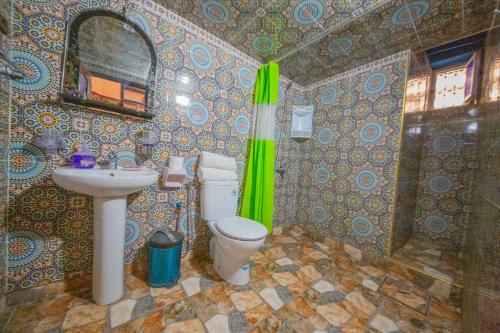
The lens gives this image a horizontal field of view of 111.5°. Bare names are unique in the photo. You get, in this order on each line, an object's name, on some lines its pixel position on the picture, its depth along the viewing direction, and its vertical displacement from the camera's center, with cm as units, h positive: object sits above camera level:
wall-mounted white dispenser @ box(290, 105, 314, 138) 219 +56
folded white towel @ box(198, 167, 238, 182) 142 -13
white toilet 115 -50
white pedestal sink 83 -39
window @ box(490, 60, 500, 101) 86 +50
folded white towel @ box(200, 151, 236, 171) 145 -2
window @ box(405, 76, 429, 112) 158 +77
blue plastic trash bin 117 -73
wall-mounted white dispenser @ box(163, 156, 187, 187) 129 -13
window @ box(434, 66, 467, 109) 181 +95
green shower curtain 169 +4
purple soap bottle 100 -5
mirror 103 +58
